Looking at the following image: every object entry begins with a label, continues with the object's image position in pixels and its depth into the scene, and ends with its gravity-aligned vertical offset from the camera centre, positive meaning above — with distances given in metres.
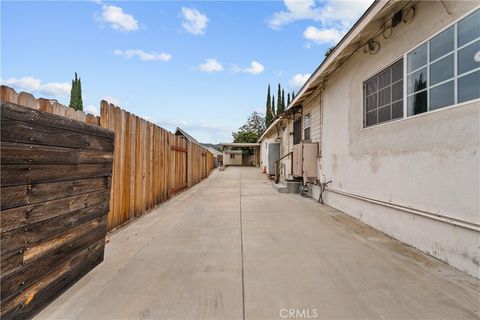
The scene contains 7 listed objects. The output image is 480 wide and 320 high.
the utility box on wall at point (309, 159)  8.27 +0.14
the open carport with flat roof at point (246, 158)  35.73 +0.83
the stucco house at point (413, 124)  2.94 +0.63
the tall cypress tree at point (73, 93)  26.88 +7.30
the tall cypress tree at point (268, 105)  40.73 +9.52
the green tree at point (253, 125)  48.75 +7.83
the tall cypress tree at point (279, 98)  39.31 +10.22
